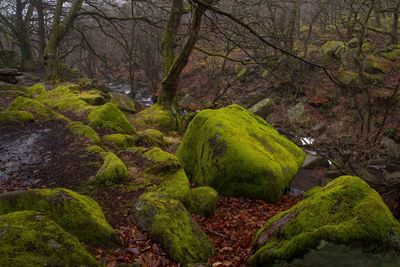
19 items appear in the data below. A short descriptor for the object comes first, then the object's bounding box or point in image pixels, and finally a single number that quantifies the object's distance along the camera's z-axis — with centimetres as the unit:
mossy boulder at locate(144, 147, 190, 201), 632
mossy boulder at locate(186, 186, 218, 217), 667
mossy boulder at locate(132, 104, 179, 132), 1432
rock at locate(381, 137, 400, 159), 1542
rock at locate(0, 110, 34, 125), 980
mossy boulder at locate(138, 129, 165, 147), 1065
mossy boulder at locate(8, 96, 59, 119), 1065
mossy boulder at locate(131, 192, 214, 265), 478
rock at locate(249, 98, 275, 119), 2170
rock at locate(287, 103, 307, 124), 2043
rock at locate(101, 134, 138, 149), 901
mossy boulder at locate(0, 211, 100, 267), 300
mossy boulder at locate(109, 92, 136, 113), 1738
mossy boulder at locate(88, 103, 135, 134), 1042
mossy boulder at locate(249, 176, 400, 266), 370
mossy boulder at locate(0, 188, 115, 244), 441
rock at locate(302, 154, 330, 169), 1336
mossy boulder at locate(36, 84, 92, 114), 1290
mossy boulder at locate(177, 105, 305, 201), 782
